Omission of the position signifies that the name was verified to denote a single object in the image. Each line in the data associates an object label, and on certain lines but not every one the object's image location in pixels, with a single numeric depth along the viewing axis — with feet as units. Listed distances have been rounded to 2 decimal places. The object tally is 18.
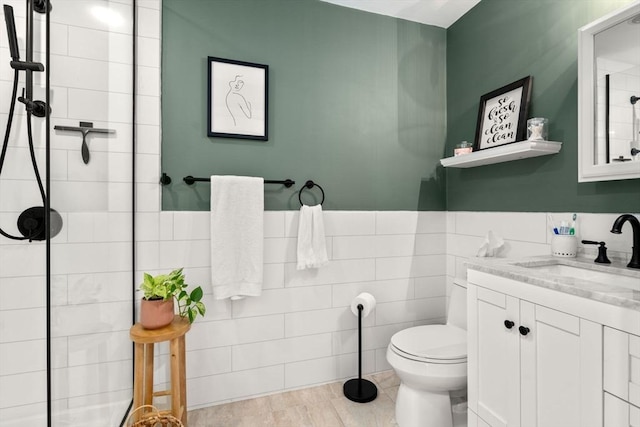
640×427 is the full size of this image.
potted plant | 4.89
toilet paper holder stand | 6.26
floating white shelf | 5.13
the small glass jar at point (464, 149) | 6.53
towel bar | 5.77
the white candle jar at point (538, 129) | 5.18
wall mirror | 4.16
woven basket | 4.78
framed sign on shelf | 5.71
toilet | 4.93
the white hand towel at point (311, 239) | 6.34
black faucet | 4.03
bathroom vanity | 2.90
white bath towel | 5.84
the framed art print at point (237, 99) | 6.10
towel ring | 6.63
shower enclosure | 3.42
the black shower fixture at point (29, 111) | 3.34
